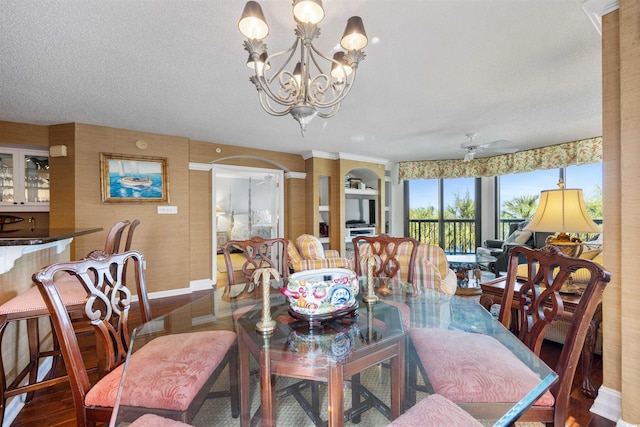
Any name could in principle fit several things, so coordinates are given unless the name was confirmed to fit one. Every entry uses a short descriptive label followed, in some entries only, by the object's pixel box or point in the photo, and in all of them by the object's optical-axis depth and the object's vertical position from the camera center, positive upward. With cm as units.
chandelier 119 +78
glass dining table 97 -60
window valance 430 +93
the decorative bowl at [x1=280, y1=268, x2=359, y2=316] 118 -34
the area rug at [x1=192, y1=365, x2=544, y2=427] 140 -107
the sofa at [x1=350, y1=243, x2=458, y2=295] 247 -49
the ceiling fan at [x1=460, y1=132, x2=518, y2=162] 377 +95
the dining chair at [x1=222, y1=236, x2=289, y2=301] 210 -39
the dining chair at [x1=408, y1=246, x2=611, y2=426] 97 -59
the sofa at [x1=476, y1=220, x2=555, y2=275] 470 -53
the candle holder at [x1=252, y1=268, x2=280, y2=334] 115 -39
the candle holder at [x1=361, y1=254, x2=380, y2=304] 154 -41
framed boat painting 361 +50
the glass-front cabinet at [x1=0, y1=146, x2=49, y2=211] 343 +46
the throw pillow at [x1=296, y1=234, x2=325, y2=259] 293 -36
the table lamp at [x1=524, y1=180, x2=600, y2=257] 186 -4
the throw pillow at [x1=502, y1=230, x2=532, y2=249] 475 -44
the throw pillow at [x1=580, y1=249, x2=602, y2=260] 227 -35
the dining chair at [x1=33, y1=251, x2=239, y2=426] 99 -61
